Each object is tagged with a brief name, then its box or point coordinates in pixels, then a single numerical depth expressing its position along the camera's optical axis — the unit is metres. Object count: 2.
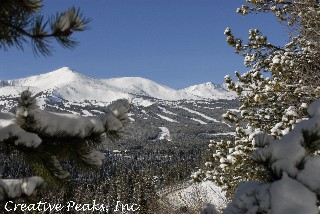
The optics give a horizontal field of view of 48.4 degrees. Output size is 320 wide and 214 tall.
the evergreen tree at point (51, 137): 3.06
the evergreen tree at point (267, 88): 8.09
